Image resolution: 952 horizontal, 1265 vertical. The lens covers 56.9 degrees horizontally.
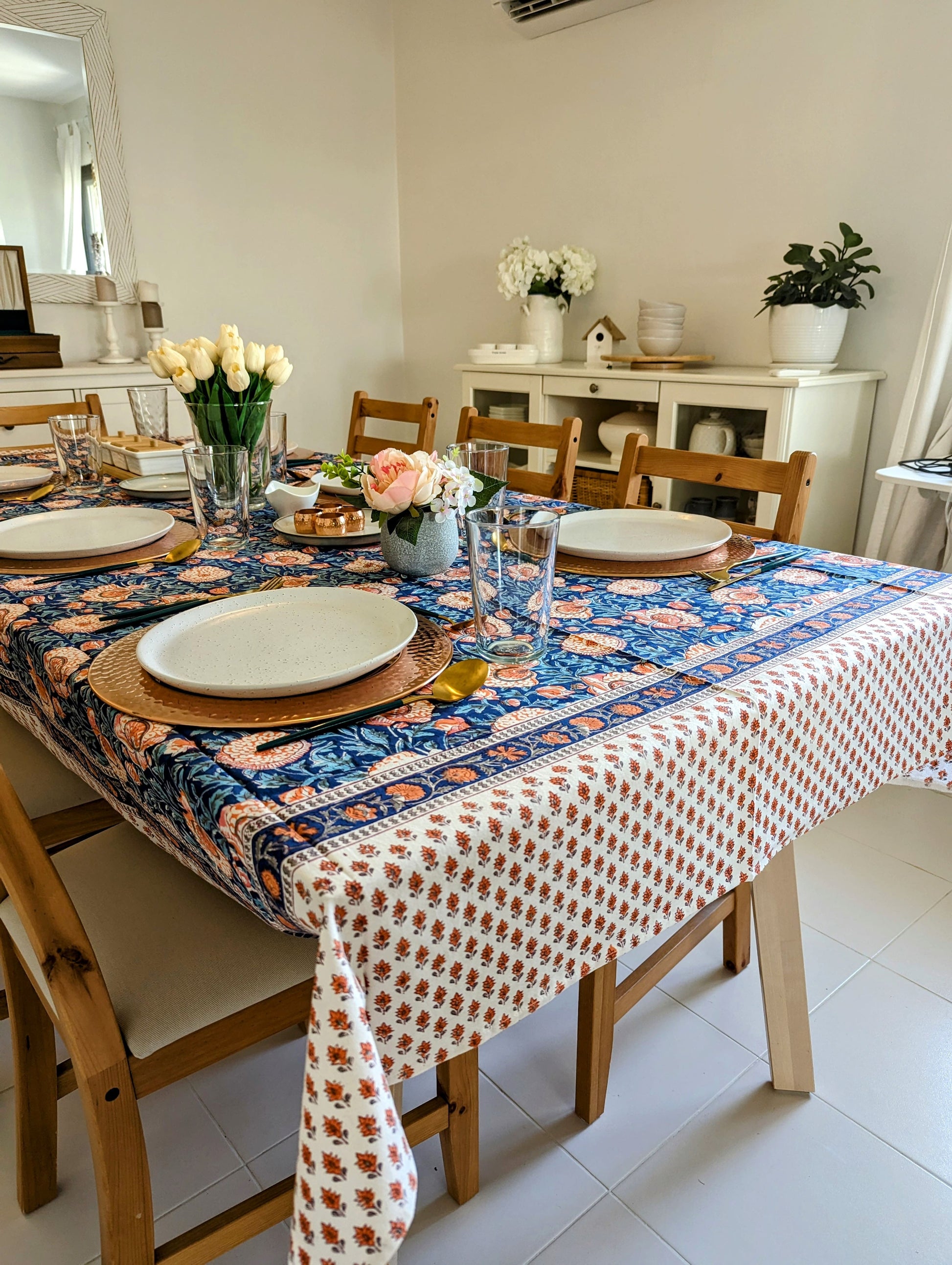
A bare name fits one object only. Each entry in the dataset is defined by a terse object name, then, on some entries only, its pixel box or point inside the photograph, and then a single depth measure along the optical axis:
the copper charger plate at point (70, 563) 1.22
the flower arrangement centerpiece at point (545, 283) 3.18
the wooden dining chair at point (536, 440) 1.88
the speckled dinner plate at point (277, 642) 0.82
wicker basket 2.87
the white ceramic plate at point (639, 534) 1.23
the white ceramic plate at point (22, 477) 1.75
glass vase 1.42
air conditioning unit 2.98
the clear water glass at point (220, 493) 1.28
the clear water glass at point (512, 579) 0.87
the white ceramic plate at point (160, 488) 1.70
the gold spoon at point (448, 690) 0.75
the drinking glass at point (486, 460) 1.41
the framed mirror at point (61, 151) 3.07
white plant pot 2.44
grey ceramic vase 1.19
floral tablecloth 0.58
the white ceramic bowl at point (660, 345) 2.84
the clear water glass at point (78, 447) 1.74
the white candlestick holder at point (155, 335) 3.35
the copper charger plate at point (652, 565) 1.21
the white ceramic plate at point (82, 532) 1.27
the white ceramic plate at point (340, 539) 1.38
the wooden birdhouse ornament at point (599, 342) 3.05
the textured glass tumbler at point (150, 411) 1.85
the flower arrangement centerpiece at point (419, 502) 1.12
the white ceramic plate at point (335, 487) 1.68
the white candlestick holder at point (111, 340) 3.28
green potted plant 2.40
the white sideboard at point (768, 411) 2.37
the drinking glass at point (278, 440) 1.56
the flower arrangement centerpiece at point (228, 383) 1.37
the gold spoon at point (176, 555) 1.23
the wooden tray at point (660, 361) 2.75
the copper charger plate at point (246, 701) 0.77
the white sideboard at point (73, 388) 2.98
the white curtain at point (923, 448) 2.28
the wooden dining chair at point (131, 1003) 0.76
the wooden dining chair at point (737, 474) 1.44
